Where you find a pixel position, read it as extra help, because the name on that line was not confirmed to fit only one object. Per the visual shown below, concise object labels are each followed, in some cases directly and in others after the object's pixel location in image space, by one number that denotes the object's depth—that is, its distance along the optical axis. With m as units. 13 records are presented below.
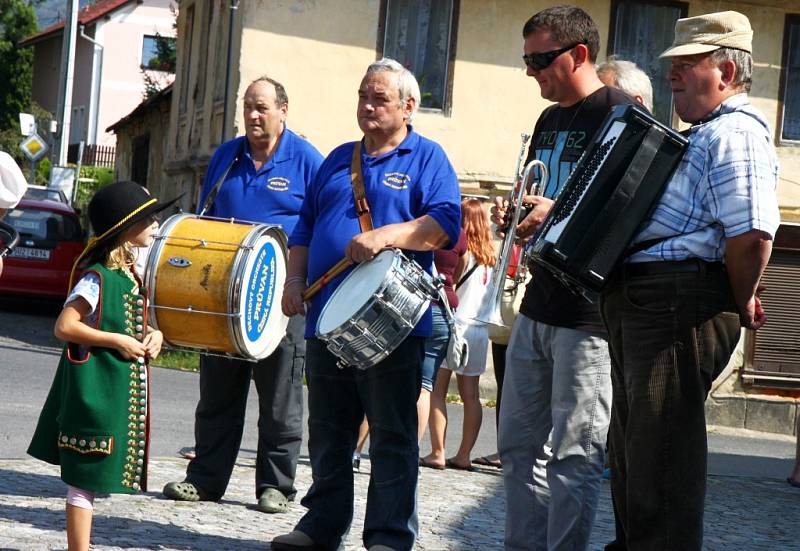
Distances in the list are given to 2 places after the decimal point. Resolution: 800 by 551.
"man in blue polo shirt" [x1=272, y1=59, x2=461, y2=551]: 5.67
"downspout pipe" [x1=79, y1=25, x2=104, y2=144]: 56.86
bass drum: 6.45
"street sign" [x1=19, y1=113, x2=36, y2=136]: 29.47
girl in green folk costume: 5.21
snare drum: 5.30
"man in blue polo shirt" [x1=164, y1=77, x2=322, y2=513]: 7.05
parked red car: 19.88
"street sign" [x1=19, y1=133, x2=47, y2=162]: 28.14
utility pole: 29.22
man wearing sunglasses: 5.18
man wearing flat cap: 4.38
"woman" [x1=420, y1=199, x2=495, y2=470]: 9.65
